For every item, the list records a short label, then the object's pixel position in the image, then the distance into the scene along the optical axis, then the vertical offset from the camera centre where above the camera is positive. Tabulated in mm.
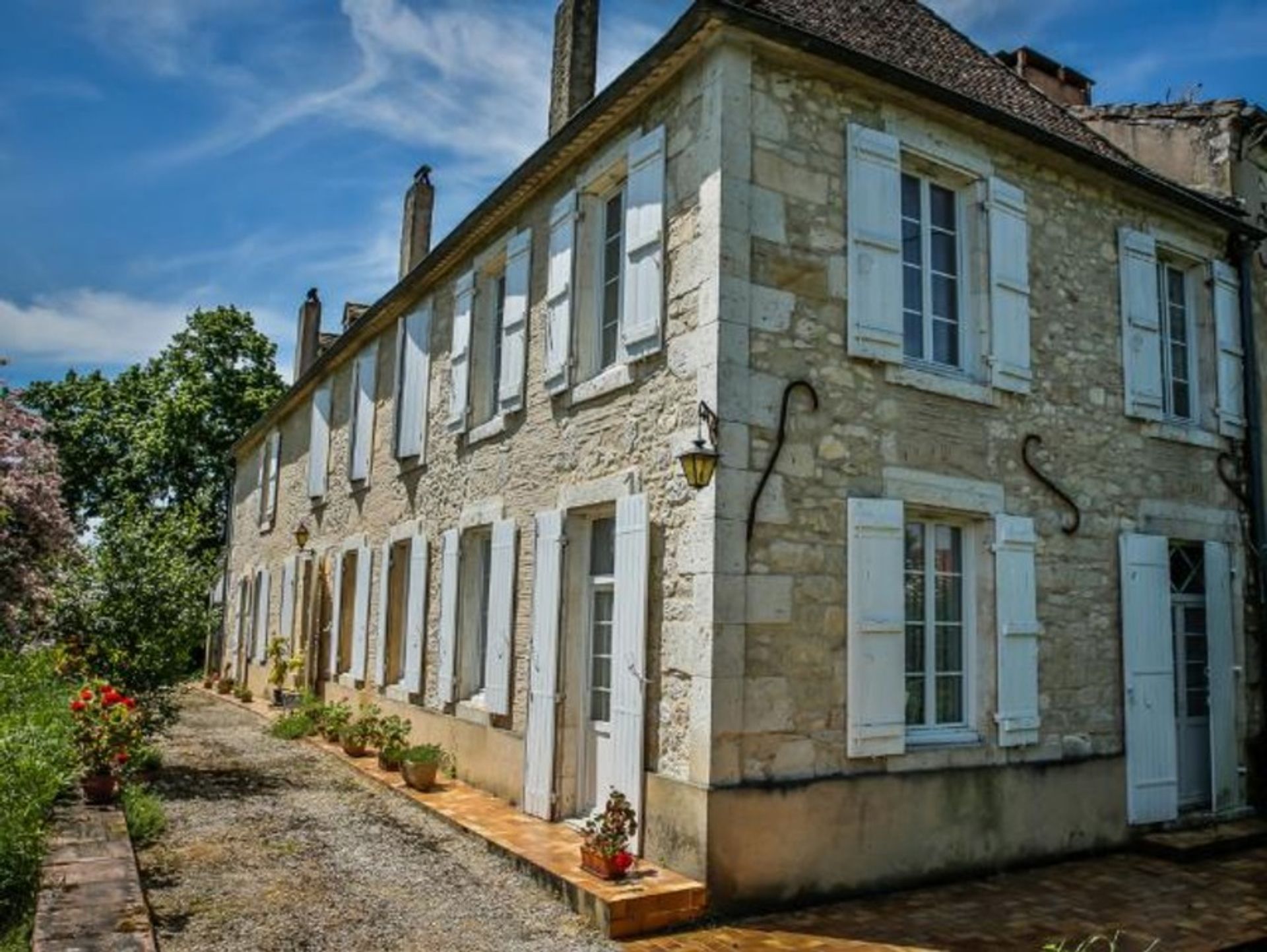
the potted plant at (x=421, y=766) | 8391 -1382
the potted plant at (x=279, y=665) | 13705 -923
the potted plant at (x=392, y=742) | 9188 -1313
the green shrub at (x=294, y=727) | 11758 -1517
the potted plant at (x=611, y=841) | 5516 -1318
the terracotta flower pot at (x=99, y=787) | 6773 -1317
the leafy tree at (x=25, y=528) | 11172 +760
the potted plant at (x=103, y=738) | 6789 -1000
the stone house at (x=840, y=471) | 5781 +1014
